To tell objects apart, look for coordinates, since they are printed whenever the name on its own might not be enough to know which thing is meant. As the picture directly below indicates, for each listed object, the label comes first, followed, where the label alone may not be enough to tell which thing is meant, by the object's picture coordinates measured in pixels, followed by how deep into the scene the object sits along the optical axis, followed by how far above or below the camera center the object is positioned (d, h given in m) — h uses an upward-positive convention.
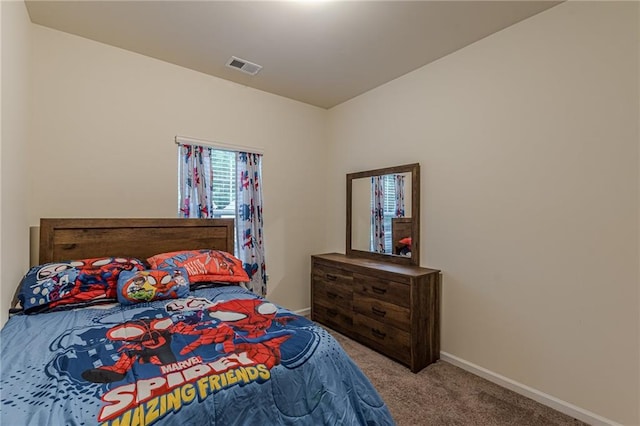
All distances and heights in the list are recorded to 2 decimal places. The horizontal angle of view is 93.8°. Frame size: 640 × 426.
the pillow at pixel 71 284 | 1.77 -0.44
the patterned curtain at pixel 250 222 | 3.17 -0.10
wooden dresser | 2.42 -0.85
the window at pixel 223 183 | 3.05 +0.31
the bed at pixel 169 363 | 0.94 -0.58
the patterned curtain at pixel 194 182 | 2.80 +0.29
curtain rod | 2.78 +0.68
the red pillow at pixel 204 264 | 2.33 -0.41
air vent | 2.67 +1.36
